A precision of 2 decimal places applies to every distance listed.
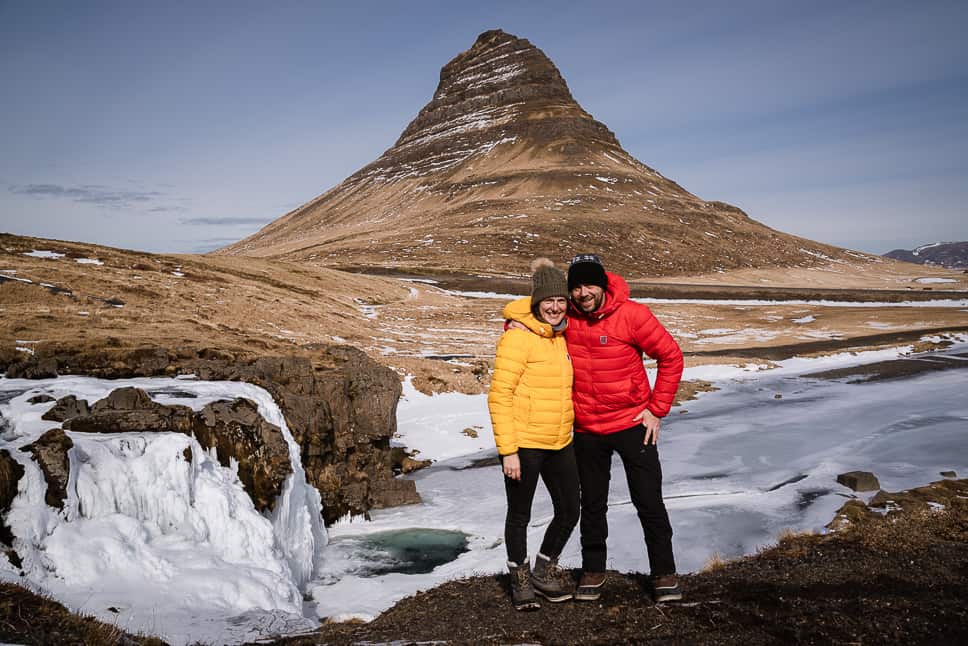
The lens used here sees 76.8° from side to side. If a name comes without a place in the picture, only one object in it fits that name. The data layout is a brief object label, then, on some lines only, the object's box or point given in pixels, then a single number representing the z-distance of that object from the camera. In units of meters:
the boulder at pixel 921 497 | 10.69
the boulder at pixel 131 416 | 9.56
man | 6.07
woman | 5.97
